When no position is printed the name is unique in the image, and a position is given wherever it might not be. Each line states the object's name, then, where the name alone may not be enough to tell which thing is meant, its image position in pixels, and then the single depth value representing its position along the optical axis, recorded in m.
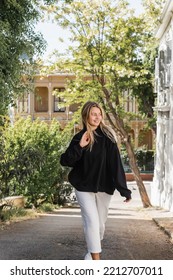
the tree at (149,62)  18.92
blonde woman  5.13
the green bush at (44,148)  17.08
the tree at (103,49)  18.88
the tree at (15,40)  9.08
